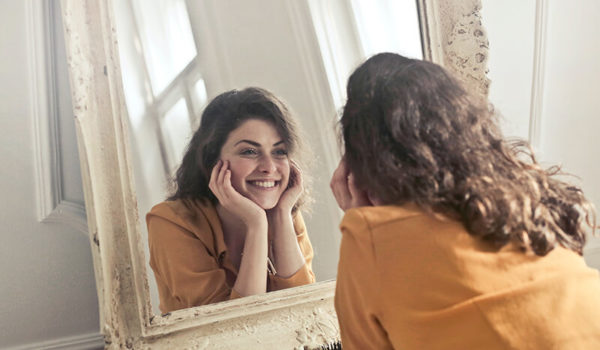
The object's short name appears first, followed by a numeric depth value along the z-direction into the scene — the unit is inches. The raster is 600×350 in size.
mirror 37.8
